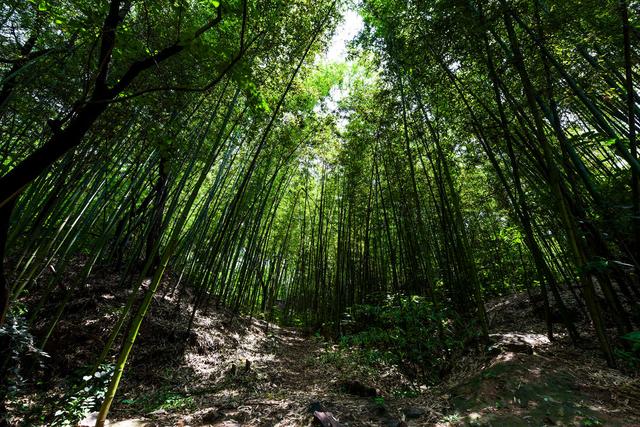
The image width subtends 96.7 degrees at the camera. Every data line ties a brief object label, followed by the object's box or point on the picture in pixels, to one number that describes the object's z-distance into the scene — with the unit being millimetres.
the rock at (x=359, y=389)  2797
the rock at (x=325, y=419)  1990
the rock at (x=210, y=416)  2250
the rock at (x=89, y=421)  2098
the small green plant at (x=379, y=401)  2421
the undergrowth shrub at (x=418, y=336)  3119
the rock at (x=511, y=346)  2830
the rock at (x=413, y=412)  2172
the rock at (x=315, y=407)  2269
